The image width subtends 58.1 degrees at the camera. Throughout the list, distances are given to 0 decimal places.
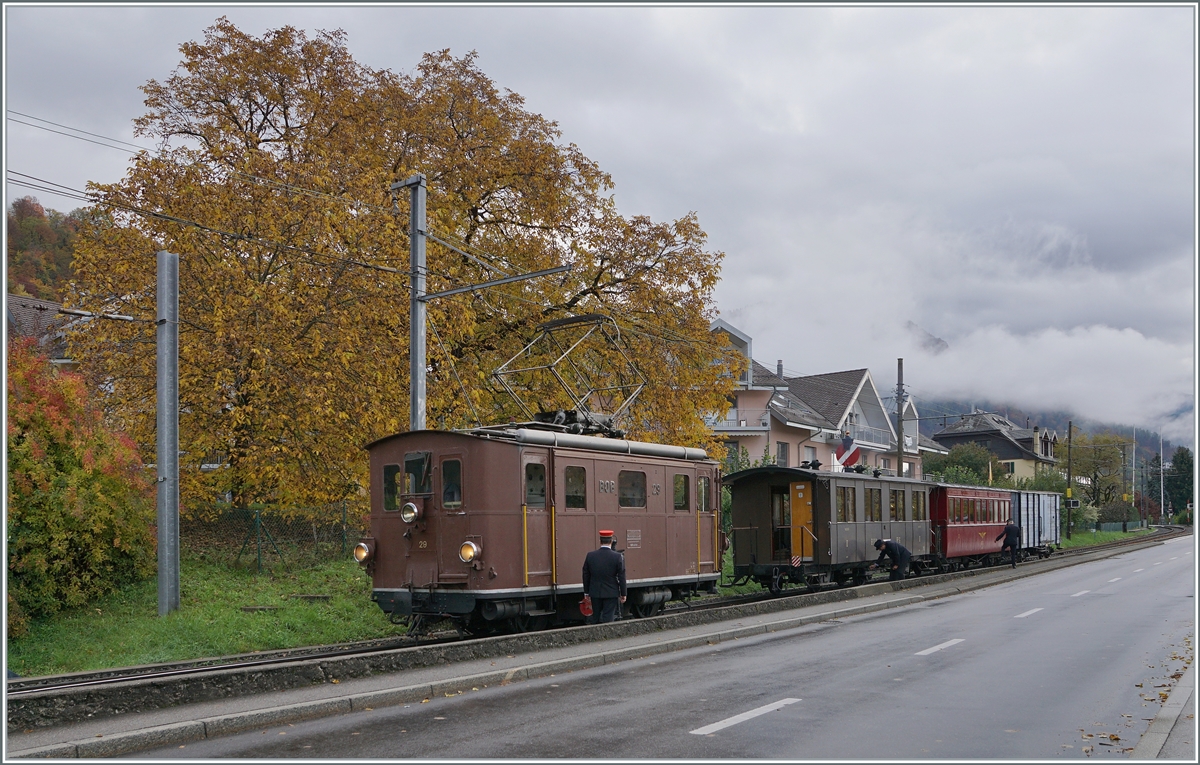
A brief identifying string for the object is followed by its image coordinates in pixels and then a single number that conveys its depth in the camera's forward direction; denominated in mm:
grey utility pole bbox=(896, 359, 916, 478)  42688
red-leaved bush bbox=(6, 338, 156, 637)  17953
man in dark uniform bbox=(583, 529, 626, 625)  16062
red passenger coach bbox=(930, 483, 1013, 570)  34156
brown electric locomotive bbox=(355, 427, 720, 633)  15625
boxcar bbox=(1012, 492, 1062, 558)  44203
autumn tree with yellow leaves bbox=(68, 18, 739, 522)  22141
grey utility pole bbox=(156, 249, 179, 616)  17828
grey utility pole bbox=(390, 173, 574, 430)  18656
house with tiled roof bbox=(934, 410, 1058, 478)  109688
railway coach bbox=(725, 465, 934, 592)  26062
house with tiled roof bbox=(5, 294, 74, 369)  34588
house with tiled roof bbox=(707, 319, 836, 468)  56438
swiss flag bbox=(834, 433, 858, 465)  37594
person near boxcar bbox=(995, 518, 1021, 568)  38719
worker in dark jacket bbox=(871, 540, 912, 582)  28281
